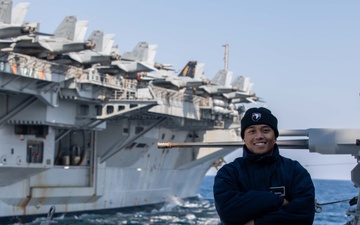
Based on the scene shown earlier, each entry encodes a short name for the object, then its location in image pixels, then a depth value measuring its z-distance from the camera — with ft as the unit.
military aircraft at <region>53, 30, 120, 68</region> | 86.07
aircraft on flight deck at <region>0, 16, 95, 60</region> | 79.71
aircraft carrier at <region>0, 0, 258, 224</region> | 76.28
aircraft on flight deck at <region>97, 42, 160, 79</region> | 92.99
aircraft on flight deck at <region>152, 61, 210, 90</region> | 107.24
